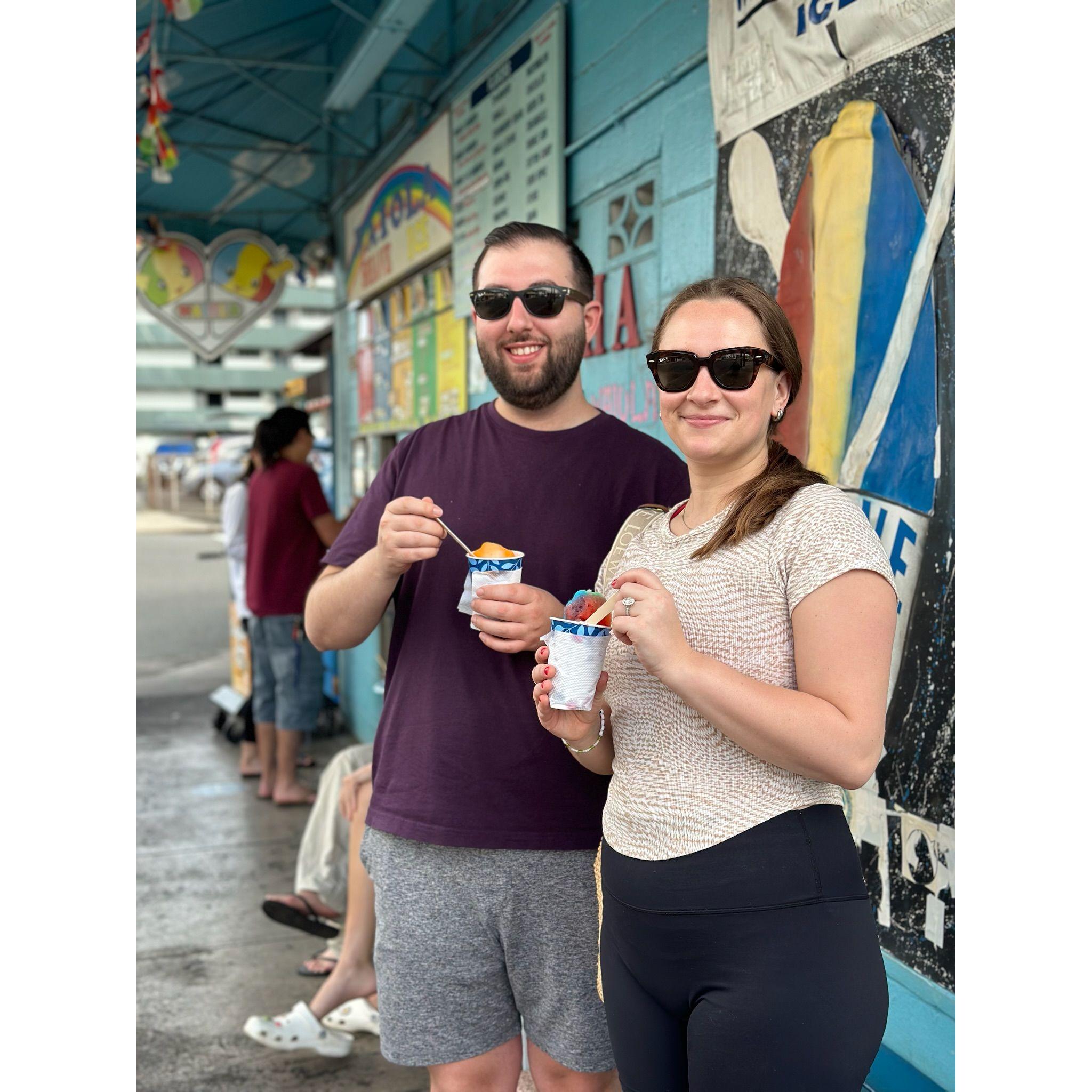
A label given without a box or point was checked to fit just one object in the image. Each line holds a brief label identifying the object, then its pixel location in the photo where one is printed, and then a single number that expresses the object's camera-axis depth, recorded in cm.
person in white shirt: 705
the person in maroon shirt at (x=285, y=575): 625
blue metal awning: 580
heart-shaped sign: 877
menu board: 438
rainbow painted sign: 596
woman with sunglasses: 138
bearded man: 200
